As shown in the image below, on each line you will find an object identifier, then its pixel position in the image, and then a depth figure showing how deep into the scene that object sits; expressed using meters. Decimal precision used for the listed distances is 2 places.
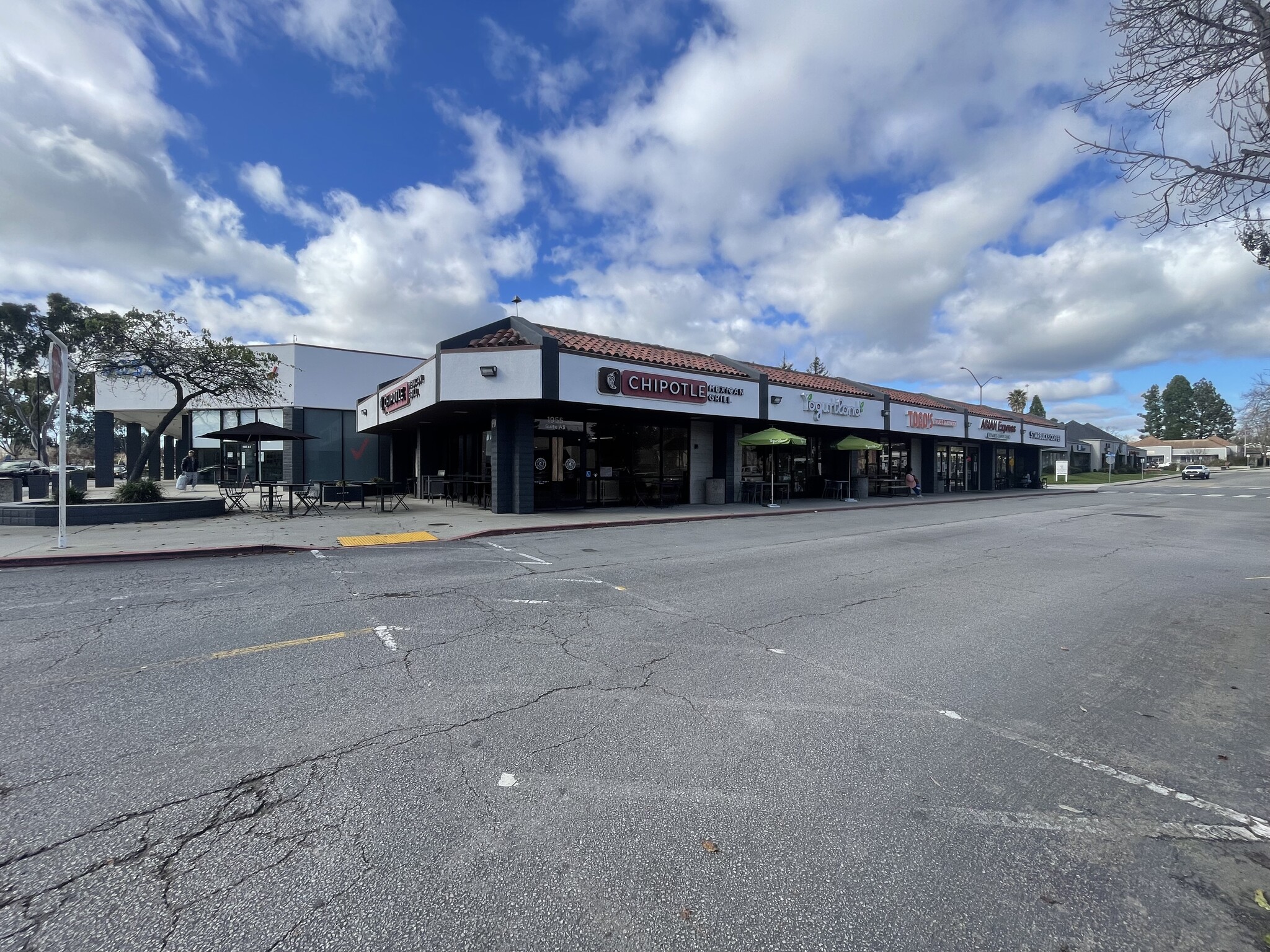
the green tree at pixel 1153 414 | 116.81
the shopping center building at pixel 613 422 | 14.86
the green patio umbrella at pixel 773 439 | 18.80
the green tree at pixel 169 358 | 15.16
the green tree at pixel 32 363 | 31.39
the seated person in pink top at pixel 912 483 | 26.98
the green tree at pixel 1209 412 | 112.75
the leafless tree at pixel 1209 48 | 4.83
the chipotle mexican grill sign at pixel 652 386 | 15.52
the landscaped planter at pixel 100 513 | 12.46
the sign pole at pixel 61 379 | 10.02
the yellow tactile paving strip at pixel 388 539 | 11.03
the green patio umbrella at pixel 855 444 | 22.95
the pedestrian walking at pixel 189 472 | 22.75
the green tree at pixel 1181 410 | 112.06
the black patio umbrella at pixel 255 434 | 14.96
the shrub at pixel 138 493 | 14.29
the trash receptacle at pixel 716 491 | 19.97
